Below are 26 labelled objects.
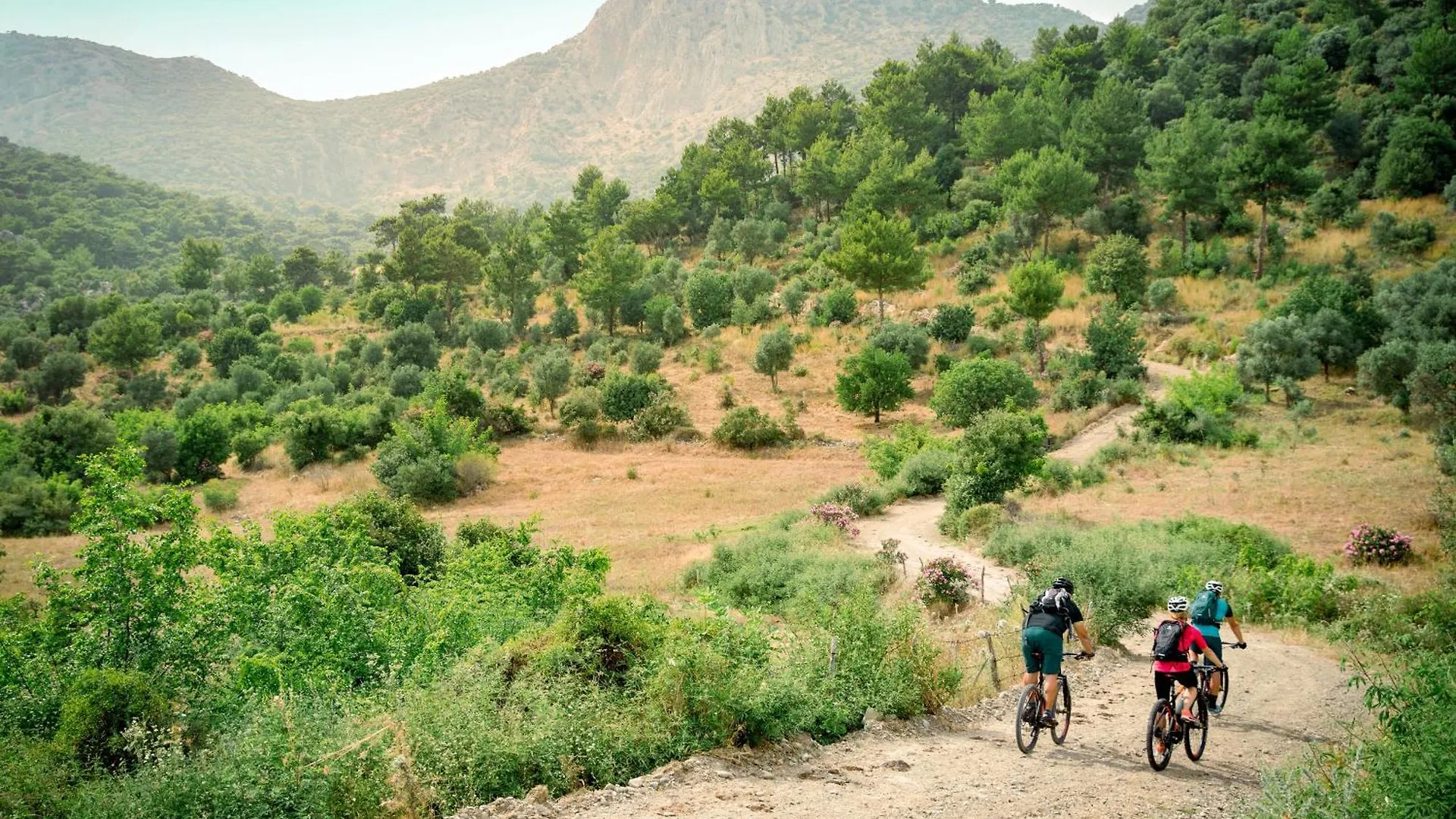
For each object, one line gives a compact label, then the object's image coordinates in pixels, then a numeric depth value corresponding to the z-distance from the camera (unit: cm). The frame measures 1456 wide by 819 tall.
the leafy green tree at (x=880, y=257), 4372
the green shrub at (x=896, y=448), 2830
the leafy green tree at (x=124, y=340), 5641
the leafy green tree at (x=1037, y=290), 3694
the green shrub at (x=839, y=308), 4728
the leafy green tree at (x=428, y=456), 3017
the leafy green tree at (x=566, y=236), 6688
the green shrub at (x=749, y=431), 3488
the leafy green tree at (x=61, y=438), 3322
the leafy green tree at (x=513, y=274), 5991
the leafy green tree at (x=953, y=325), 4141
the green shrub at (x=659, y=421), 3772
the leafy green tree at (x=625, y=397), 3894
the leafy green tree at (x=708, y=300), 5175
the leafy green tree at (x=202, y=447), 3581
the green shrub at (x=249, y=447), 3725
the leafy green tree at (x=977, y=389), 3147
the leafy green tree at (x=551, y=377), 4234
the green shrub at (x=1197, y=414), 2736
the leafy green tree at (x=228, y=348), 5766
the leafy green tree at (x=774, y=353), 4225
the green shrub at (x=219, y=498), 2973
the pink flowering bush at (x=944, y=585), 1639
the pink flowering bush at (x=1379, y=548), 1673
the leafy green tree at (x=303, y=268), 8675
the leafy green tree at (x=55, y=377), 5372
